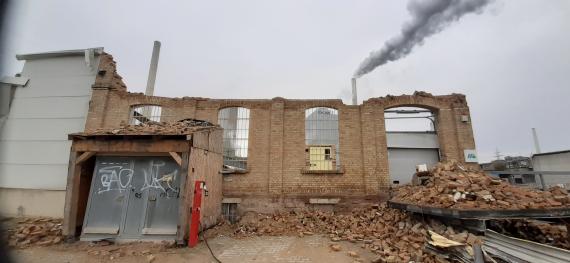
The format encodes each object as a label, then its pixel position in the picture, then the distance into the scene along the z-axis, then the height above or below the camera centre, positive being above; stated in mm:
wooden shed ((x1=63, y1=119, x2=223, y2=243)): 6797 +7
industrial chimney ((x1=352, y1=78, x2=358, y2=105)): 16109 +5767
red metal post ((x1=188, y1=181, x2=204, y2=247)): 6613 -834
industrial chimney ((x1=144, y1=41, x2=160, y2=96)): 15344 +6952
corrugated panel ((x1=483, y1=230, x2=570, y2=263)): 4148 -1078
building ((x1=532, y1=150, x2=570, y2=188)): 14266 +1443
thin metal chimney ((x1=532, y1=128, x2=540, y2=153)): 36344 +6447
